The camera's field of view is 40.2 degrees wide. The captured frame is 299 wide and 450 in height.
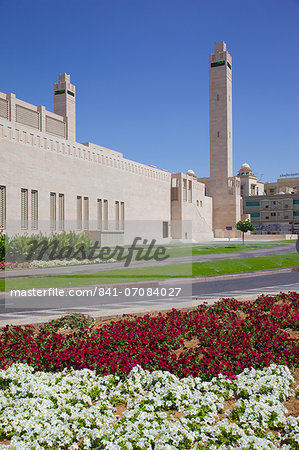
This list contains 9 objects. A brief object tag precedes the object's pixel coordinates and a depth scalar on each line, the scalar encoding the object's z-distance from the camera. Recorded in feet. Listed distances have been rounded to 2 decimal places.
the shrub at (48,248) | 72.08
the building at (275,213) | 325.01
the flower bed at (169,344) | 17.43
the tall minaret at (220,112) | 216.13
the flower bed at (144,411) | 11.71
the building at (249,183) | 360.89
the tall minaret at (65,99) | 174.29
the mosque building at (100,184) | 93.76
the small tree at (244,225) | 170.19
